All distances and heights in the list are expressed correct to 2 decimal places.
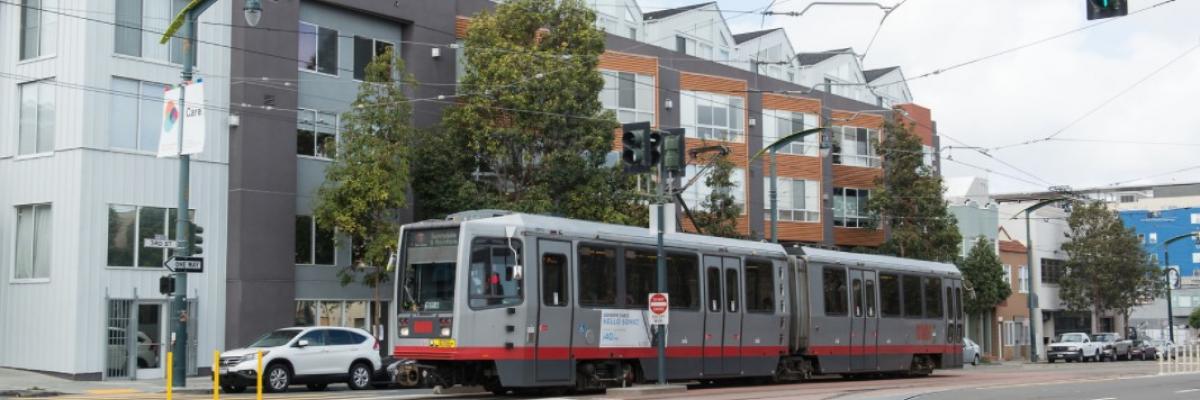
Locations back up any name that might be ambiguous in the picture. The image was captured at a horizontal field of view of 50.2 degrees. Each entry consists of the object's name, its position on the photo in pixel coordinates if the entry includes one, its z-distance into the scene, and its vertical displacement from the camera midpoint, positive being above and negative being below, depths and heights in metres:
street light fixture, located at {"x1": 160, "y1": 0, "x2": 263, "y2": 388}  25.72 +1.81
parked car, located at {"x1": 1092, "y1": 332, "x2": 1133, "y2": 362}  60.59 -1.71
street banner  25.28 +3.80
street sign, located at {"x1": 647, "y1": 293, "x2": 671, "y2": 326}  24.03 +0.07
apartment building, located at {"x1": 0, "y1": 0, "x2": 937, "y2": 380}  31.42 +3.77
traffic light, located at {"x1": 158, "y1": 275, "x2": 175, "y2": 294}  26.38 +0.59
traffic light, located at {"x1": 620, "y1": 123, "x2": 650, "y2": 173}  23.59 +3.01
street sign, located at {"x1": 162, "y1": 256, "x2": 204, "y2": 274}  25.98 +0.99
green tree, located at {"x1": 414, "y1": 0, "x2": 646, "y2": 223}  34.56 +5.05
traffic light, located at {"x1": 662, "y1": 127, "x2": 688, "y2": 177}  24.61 +3.08
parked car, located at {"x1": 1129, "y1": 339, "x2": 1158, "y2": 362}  62.88 -2.01
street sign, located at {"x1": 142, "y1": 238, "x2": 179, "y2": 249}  25.64 +1.42
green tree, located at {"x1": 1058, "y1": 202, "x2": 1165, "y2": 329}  64.25 +2.21
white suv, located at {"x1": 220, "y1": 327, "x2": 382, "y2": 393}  26.12 -0.99
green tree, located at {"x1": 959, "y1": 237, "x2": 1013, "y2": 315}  56.66 +1.52
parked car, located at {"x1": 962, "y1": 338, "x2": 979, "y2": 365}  52.44 -1.71
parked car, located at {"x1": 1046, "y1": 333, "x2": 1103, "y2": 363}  58.59 -1.78
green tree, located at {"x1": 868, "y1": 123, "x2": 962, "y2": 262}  50.19 +4.20
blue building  96.44 +6.06
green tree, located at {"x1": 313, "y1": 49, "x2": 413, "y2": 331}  32.34 +3.60
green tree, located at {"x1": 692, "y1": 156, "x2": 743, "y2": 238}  41.56 +3.39
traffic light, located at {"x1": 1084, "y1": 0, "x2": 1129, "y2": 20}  15.98 +3.76
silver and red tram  21.88 +0.09
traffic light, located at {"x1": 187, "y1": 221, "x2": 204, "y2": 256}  26.59 +1.53
